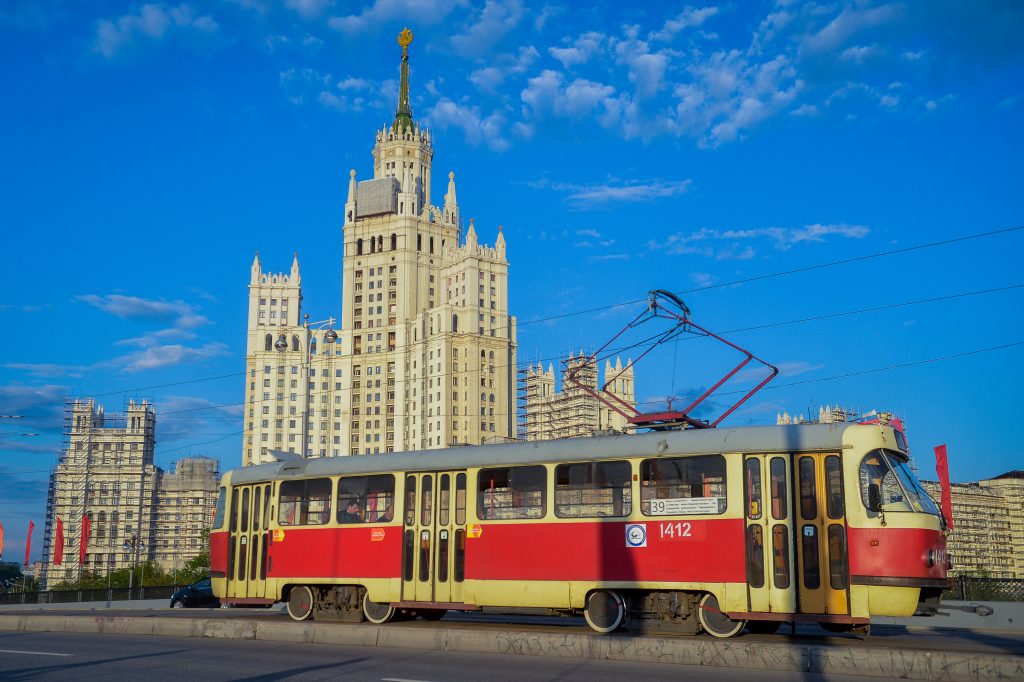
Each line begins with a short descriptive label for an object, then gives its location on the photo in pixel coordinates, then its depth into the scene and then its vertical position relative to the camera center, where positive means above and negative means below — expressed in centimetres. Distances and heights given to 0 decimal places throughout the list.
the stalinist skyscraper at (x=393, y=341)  15812 +3183
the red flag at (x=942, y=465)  3341 +214
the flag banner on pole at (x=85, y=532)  6606 -63
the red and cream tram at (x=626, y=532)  1551 -17
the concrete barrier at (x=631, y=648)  1207 -186
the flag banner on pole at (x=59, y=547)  7881 -206
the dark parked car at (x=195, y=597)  3538 -271
